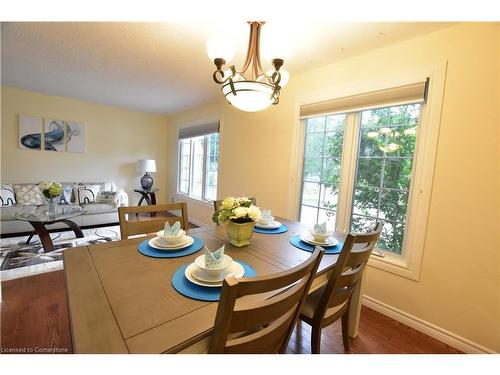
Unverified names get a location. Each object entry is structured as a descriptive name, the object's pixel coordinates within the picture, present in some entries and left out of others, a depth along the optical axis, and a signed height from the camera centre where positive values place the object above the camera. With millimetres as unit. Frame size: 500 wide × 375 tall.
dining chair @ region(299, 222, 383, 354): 1073 -660
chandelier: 1280 +498
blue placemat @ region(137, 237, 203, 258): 1142 -471
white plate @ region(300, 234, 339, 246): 1417 -444
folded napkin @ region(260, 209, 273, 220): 1782 -369
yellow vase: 1297 -385
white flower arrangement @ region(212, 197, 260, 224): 1275 -257
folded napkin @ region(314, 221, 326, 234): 1460 -367
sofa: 3105 -765
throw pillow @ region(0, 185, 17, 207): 3309 -655
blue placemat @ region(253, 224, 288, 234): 1649 -459
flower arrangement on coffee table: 2793 -438
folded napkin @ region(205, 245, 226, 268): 919 -387
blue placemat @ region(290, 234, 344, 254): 1342 -463
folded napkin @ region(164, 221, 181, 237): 1230 -377
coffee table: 2652 -768
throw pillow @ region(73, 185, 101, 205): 3889 -648
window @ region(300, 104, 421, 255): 1876 +68
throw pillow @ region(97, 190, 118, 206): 3875 -673
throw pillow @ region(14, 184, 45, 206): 3465 -655
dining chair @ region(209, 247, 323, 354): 585 -430
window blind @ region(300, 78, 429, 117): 1705 +656
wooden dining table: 610 -483
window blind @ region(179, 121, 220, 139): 3768 +635
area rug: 2264 -1165
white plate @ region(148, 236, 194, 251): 1207 -456
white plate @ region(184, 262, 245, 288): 884 -458
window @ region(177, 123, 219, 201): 4051 +26
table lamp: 4660 -175
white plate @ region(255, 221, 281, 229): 1719 -437
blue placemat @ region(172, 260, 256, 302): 815 -478
